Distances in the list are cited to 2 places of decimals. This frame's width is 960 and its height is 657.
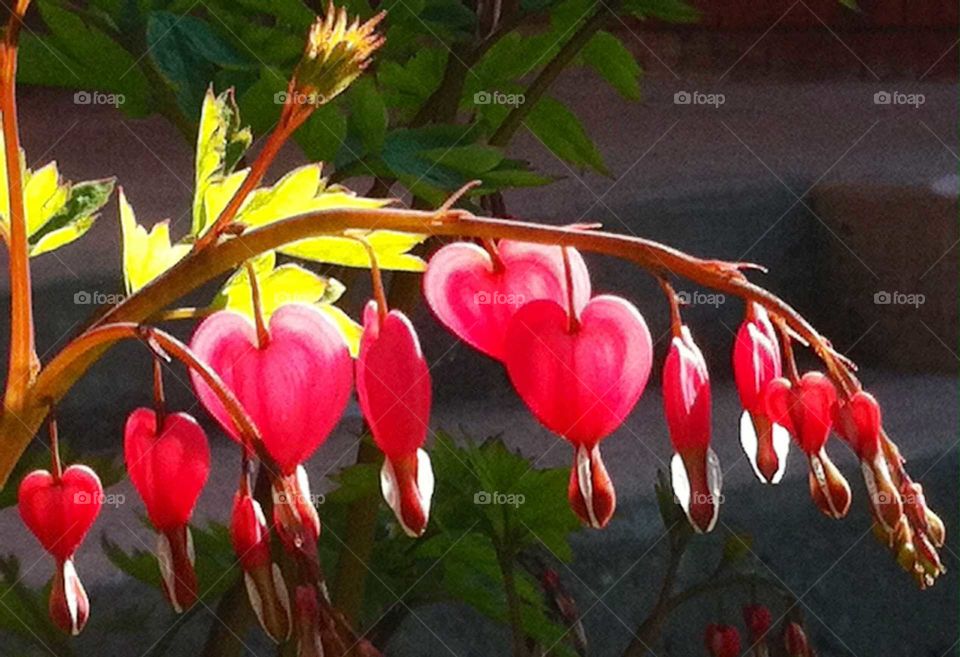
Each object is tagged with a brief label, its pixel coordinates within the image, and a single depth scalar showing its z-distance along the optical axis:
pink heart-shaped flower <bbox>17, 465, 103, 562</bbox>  0.43
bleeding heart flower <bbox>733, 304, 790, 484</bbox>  0.39
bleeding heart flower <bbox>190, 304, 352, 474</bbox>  0.41
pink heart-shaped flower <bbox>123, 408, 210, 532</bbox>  0.40
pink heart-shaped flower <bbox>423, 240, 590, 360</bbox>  0.42
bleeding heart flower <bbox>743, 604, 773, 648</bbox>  1.38
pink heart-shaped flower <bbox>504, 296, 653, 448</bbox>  0.40
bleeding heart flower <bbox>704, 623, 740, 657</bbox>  1.38
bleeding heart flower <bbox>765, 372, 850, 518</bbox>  0.39
